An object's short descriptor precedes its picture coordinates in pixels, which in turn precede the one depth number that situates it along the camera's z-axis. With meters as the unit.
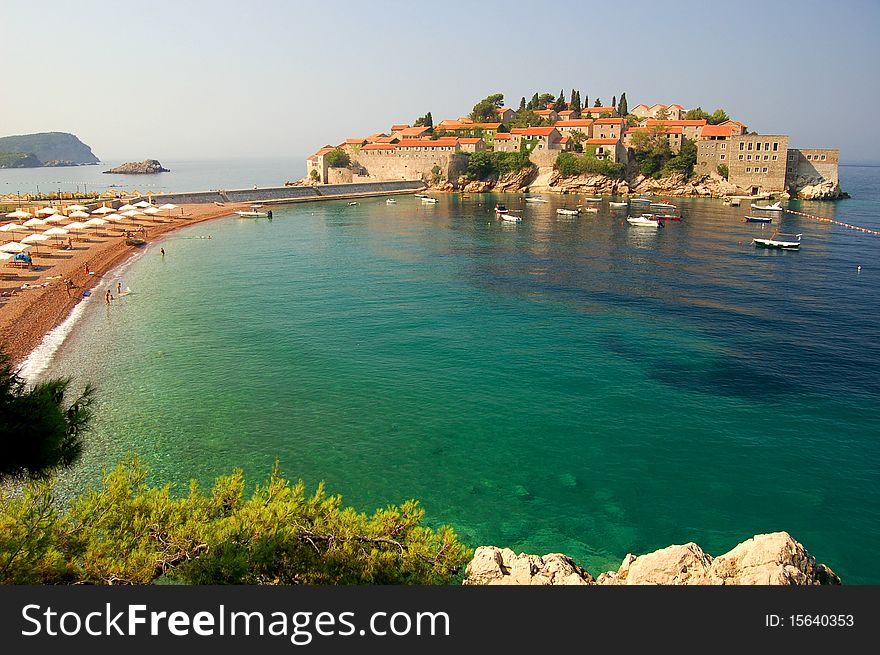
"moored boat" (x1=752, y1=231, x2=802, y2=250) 48.78
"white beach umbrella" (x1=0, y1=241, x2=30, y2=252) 36.28
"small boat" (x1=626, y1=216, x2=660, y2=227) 60.50
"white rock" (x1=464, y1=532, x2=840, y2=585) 7.92
